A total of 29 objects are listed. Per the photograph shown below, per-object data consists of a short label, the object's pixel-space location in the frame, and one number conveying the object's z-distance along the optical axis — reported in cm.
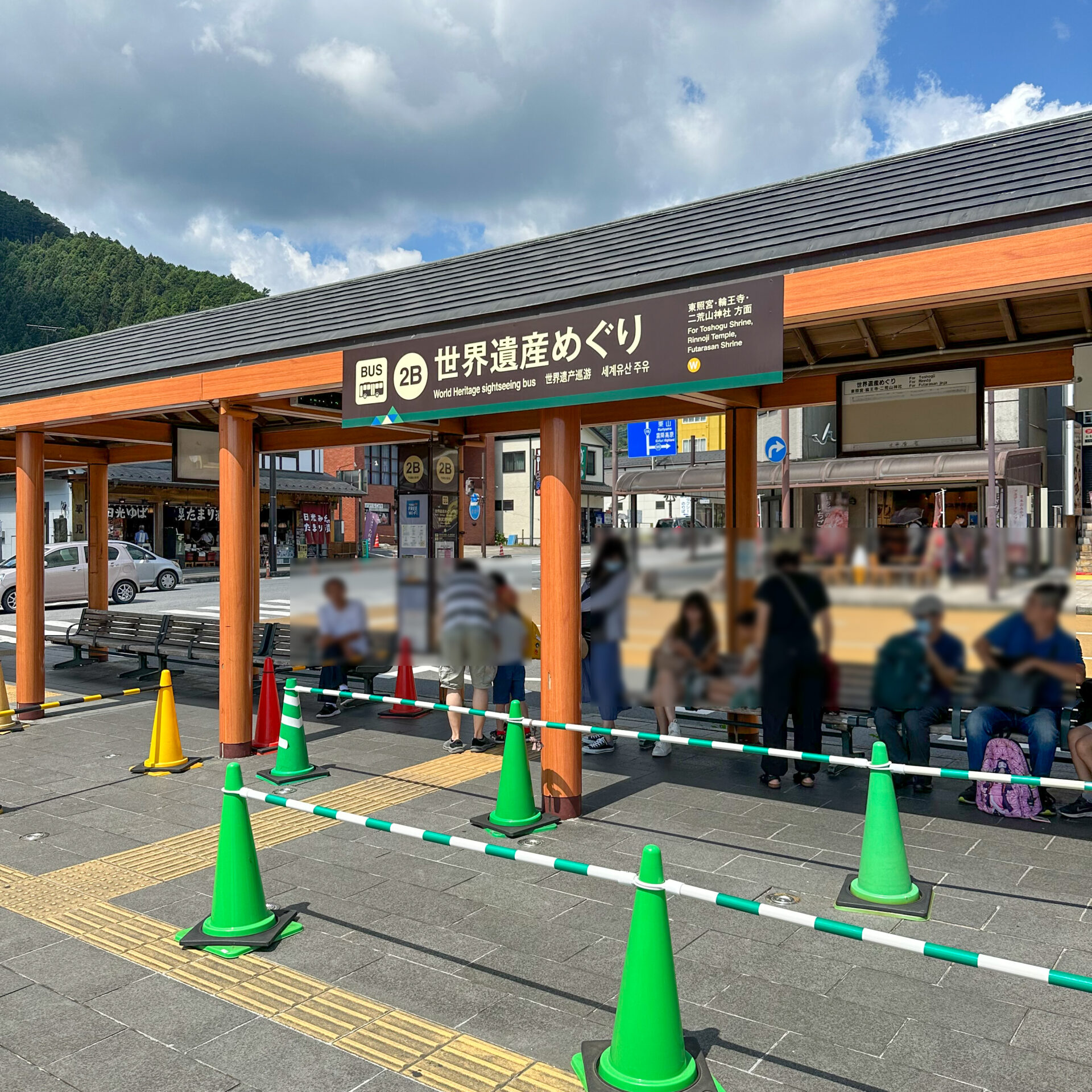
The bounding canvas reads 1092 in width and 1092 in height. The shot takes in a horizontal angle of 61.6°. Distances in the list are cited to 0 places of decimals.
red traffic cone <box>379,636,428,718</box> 1035
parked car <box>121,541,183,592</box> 2772
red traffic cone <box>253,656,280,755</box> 863
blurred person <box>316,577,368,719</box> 964
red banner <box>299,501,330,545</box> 4303
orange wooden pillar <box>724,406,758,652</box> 821
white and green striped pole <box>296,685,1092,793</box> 505
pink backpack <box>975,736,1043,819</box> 638
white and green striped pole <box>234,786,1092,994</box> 275
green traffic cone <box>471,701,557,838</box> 629
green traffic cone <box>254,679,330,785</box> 758
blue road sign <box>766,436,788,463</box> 1675
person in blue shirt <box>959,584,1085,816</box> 620
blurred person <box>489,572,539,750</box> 833
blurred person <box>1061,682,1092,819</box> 622
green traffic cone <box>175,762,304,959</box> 453
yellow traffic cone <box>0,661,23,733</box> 971
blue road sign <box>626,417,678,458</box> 2736
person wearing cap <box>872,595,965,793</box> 673
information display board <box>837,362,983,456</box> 648
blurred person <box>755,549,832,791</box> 677
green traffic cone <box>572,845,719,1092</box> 327
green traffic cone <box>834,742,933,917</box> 494
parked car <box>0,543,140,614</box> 2289
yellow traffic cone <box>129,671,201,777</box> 790
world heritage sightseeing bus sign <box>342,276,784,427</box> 540
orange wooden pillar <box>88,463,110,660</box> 1384
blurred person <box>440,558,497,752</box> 813
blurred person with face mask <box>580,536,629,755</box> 827
